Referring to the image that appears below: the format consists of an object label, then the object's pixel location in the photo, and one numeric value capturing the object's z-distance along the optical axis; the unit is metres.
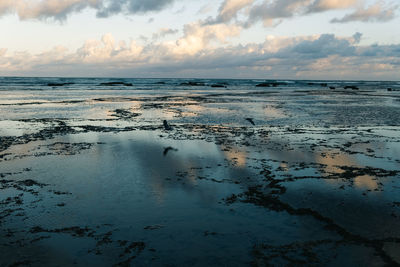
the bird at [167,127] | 17.65
